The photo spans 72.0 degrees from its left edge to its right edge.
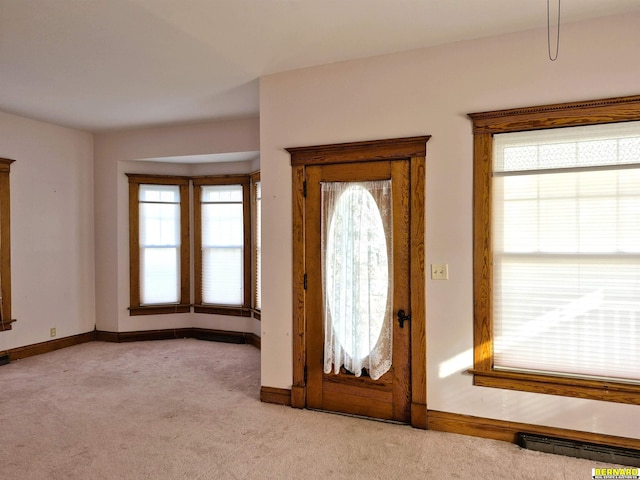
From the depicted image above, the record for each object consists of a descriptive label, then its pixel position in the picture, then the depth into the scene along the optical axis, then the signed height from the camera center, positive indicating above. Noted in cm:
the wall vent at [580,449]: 278 -139
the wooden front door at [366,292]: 338 -44
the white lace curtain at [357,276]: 348 -32
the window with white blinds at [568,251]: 286 -10
